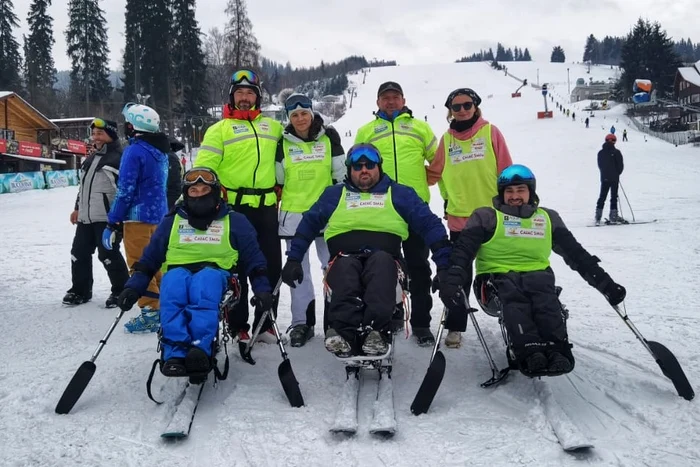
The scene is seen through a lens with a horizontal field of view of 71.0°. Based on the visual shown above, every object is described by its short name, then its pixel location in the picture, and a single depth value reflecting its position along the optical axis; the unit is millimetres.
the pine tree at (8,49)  39812
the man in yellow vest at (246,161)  3994
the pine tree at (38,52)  41781
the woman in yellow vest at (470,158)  3965
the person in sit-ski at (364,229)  3123
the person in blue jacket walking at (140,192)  4277
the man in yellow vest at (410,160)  4051
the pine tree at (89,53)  41625
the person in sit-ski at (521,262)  2887
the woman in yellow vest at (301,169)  4062
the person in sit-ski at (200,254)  3025
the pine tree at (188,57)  38031
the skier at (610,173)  10094
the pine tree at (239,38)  32656
